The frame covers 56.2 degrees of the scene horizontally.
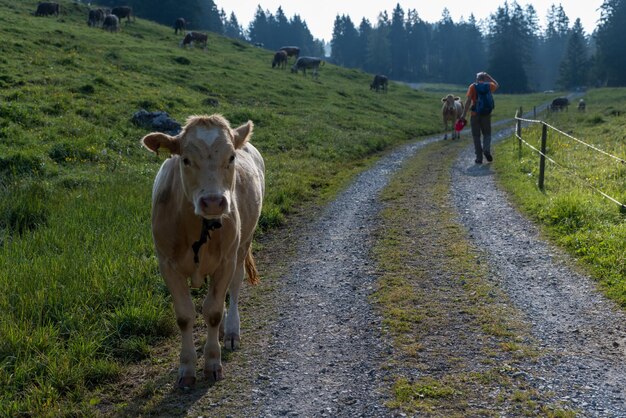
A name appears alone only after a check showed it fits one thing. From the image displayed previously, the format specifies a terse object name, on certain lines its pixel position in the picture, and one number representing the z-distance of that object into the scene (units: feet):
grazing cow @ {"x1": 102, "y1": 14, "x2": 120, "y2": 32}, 147.43
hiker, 58.23
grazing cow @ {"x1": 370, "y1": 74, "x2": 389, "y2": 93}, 183.50
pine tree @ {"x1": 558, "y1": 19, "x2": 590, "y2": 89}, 304.71
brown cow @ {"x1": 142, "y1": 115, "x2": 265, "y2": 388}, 16.66
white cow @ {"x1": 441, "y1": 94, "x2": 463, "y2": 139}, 95.20
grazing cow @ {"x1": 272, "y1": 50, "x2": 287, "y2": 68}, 172.09
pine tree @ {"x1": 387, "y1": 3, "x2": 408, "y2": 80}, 401.29
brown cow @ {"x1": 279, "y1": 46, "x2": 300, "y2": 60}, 207.00
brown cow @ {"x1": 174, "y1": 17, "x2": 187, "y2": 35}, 183.88
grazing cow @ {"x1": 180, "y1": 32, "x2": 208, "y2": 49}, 157.79
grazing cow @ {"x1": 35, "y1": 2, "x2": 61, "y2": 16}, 144.46
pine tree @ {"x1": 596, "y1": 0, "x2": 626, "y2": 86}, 276.82
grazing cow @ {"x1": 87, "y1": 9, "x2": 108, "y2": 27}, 149.79
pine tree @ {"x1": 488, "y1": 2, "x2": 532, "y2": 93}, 306.35
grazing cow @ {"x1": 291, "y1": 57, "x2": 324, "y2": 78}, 174.40
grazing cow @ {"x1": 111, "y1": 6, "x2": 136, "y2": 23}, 170.40
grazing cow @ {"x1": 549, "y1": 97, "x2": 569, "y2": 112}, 167.94
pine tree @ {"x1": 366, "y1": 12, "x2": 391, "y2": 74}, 394.11
